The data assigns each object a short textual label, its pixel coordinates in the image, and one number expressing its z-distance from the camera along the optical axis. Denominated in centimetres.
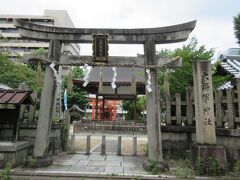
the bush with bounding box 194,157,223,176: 714
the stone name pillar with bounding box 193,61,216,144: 764
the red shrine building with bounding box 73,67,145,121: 2545
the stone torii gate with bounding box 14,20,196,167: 826
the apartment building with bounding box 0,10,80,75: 6141
